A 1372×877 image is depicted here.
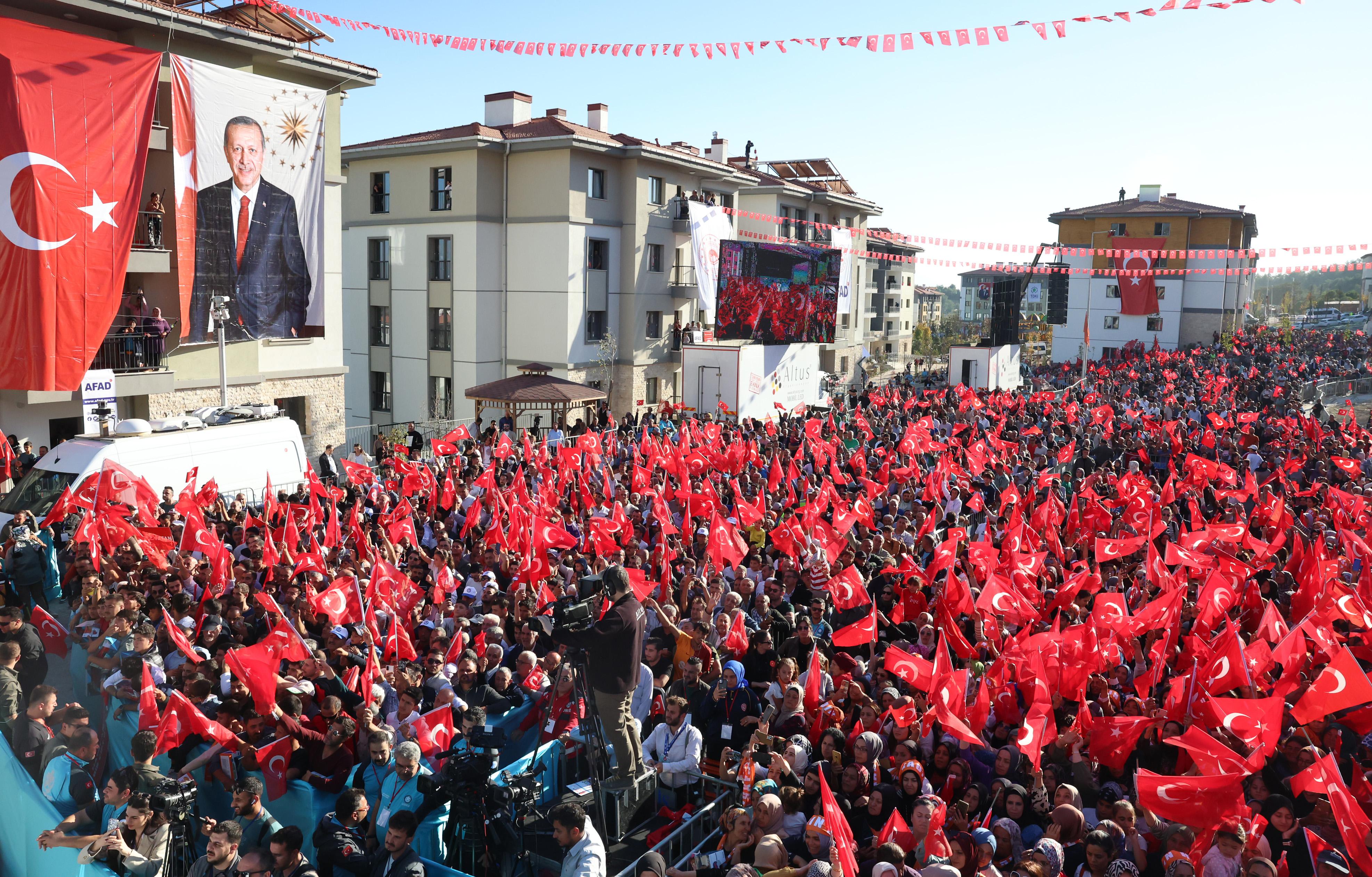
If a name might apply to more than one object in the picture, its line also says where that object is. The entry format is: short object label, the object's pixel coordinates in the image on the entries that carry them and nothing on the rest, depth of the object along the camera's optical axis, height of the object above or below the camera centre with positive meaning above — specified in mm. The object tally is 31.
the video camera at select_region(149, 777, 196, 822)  5637 -2671
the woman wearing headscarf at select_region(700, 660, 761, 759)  8477 -3196
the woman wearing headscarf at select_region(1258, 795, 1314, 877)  6250 -3054
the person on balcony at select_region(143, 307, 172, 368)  21719 -550
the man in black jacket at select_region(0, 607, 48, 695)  8609 -2800
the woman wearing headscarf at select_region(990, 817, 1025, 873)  6371 -3167
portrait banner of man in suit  21984 +2544
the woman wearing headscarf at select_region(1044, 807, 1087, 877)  6219 -2981
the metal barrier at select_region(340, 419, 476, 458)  31266 -3478
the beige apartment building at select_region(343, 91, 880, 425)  34312 +2094
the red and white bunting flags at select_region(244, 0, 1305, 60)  12392 +3790
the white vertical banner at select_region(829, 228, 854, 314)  46562 +2800
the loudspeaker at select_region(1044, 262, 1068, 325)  53219 +1835
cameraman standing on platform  7020 -2346
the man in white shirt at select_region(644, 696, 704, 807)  7512 -3114
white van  13852 -2059
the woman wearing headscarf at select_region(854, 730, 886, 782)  7246 -2968
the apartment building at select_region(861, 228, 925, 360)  72562 +2223
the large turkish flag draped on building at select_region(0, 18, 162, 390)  18625 +2239
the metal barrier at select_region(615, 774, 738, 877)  6828 -3423
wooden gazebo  26297 -1842
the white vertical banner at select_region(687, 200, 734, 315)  35656 +2847
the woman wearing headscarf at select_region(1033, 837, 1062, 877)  5668 -2899
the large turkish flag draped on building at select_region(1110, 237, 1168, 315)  63156 +3219
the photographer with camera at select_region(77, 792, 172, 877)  5559 -2920
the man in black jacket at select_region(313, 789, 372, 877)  5828 -2980
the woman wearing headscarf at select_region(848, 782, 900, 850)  6723 -3185
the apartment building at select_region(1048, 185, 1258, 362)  63969 +3365
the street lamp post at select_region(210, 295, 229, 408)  21641 -59
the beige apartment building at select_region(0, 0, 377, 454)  20750 +459
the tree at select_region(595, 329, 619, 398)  35625 -1195
